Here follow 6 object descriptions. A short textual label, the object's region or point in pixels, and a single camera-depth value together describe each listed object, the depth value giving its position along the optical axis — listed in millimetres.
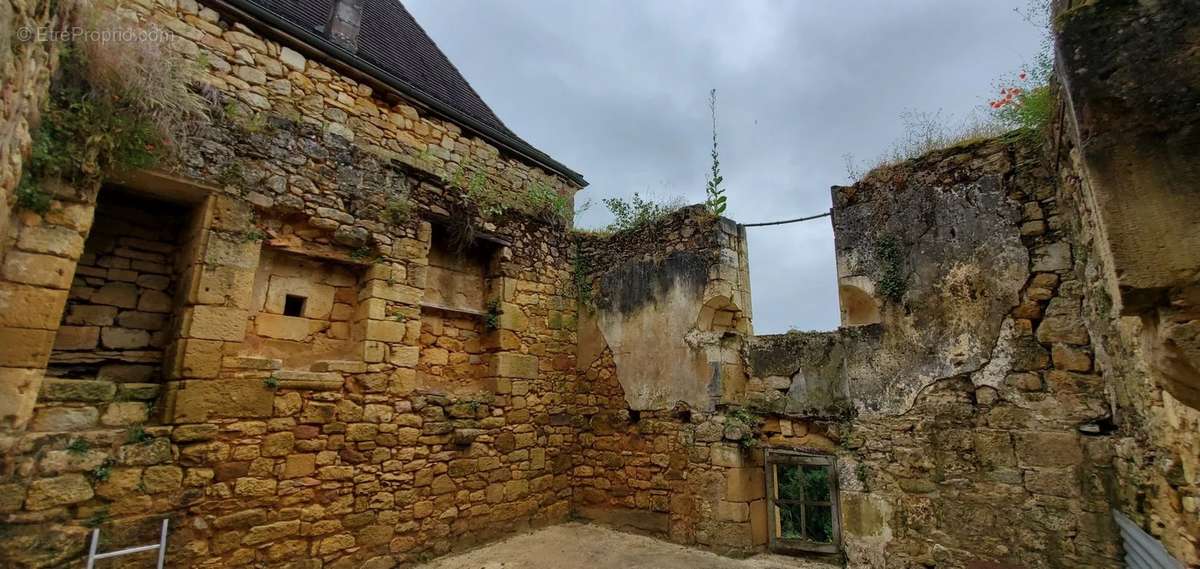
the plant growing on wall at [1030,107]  3666
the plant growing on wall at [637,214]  6262
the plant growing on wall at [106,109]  3242
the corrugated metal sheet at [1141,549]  2542
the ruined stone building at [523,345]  2703
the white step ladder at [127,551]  3104
